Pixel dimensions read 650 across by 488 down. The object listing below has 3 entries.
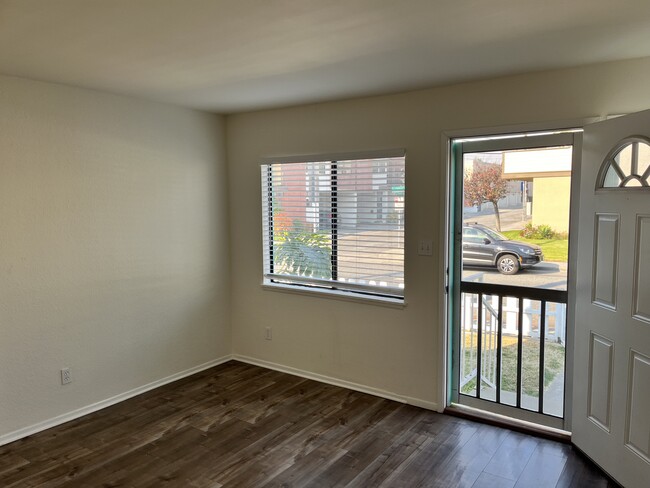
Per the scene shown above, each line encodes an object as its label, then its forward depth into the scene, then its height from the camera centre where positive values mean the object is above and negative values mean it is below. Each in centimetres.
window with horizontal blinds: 371 -9
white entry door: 241 -49
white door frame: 295 -10
